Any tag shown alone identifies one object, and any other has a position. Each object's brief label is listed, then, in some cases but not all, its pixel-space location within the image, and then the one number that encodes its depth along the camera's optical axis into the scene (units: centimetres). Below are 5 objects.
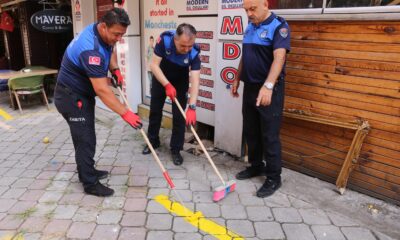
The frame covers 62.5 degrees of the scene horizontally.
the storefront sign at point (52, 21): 733
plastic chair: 697
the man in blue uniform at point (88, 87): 314
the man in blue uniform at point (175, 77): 381
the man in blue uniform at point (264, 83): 325
